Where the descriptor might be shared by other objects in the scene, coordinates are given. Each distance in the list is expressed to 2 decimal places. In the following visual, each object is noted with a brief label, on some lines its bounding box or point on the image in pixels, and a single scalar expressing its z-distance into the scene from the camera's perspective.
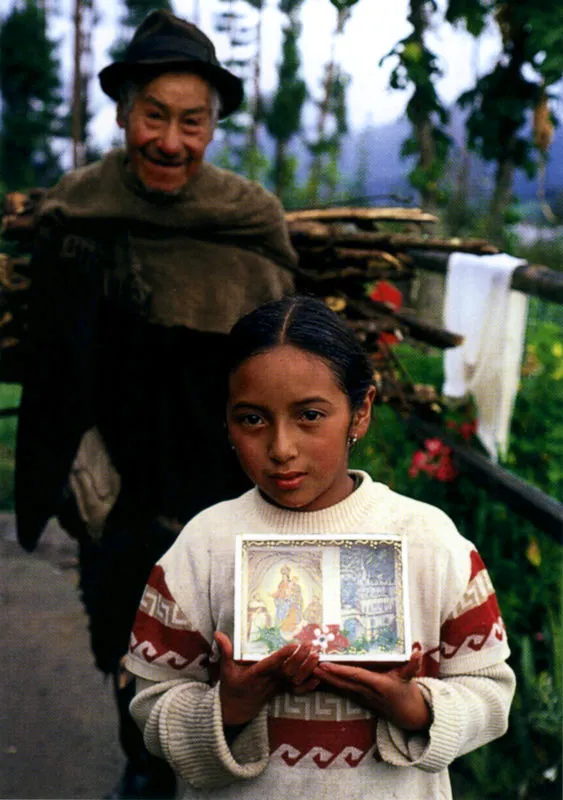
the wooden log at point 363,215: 3.20
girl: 1.58
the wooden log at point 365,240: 3.12
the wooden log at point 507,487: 3.25
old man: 2.38
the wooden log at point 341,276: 3.11
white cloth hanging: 3.57
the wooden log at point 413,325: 3.23
